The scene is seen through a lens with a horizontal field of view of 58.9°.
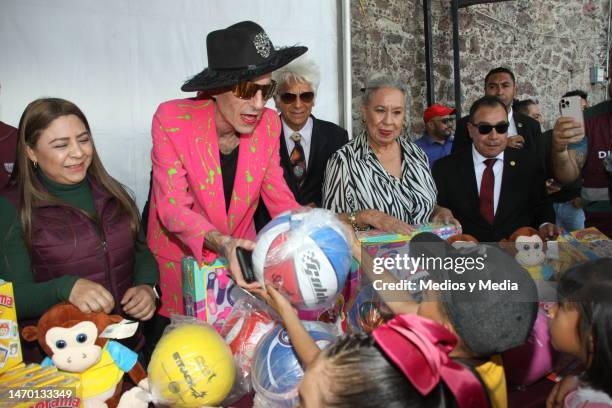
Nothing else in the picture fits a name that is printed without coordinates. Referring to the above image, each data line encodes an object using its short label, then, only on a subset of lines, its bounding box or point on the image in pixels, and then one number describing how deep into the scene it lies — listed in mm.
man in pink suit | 2303
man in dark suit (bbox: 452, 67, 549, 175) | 3350
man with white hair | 3418
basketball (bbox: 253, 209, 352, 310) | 1703
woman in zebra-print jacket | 2918
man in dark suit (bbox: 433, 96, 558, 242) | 3178
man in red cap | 5648
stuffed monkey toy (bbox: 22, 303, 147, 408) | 1745
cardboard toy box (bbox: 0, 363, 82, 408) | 1589
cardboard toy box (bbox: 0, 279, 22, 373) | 1736
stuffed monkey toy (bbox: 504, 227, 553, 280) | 2320
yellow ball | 1660
